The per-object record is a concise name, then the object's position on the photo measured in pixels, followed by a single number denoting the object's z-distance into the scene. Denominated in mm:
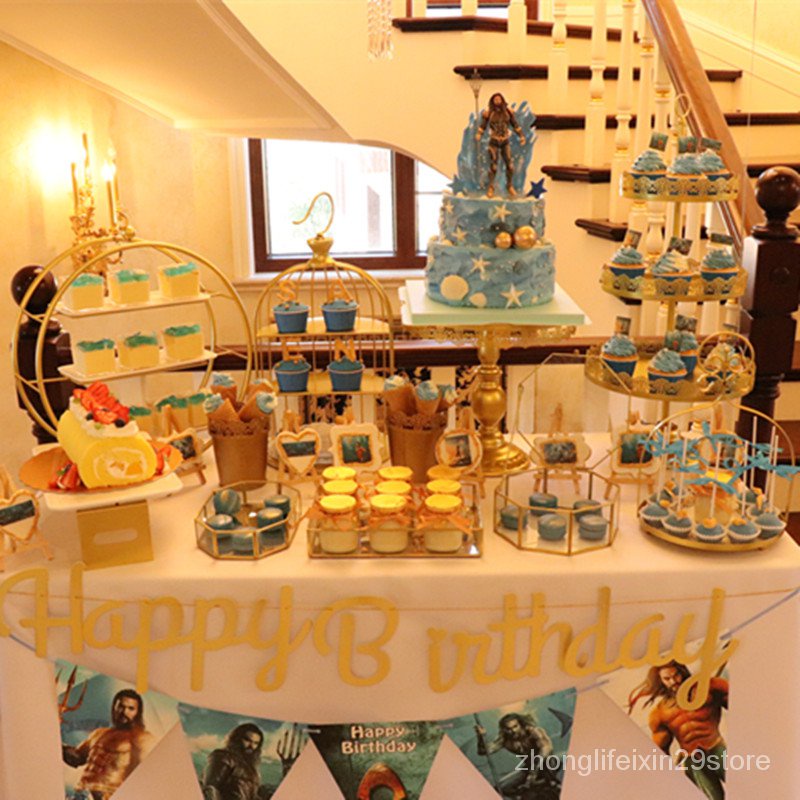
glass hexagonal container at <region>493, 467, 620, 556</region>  1794
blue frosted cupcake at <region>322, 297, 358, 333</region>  2207
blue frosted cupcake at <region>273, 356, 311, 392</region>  2184
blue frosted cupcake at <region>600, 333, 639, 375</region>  2141
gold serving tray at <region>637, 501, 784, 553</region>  1750
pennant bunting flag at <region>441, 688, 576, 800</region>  1823
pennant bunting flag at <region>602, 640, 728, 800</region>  1807
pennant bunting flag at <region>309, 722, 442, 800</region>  1821
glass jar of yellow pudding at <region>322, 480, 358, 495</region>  1849
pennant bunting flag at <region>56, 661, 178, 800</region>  1800
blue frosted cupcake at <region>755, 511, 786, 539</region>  1775
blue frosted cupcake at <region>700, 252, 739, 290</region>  2139
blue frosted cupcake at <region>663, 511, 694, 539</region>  1781
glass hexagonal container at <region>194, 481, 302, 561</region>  1779
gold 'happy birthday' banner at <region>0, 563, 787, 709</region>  1718
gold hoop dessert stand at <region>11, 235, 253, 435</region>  2006
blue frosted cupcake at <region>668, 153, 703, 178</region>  2178
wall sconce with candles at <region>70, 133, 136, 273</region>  4220
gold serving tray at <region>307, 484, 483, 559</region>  1767
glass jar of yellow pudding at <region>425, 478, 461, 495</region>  1846
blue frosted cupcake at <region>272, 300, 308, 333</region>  2199
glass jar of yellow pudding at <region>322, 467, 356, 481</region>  1914
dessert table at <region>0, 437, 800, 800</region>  1725
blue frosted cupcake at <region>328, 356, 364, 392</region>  2180
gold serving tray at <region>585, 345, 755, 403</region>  2072
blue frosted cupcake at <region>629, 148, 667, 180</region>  2234
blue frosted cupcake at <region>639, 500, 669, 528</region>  1832
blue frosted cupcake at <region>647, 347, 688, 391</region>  2076
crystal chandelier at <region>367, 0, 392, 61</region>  3129
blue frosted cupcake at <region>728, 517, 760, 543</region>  1753
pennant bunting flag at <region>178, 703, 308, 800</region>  1816
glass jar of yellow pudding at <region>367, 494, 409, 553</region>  1758
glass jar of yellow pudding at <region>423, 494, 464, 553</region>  1750
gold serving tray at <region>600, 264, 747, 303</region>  2145
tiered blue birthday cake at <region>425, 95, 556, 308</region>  1930
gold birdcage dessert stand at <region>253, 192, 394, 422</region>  2225
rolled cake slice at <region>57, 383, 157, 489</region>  1700
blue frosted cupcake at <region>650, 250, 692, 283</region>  2141
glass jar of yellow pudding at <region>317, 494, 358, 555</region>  1764
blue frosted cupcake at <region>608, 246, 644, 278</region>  2250
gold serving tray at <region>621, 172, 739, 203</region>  2176
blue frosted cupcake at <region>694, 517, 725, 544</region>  1759
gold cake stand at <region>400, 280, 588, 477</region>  1902
